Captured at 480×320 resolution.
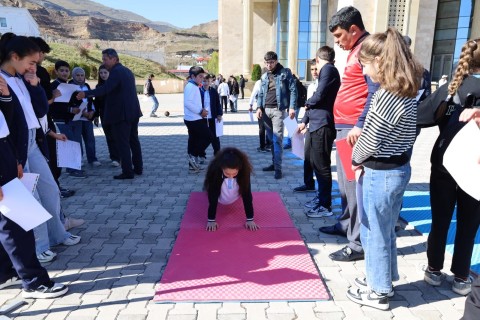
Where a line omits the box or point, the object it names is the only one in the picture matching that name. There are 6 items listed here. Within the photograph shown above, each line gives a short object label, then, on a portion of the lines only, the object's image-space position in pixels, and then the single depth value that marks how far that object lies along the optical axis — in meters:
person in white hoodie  6.05
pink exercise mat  2.79
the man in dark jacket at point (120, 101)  5.50
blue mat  3.49
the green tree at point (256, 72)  29.30
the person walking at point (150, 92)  15.22
